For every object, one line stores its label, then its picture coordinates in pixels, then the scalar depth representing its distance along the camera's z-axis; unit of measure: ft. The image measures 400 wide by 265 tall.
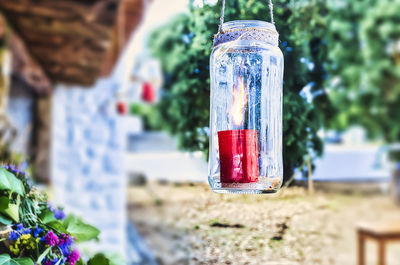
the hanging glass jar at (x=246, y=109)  1.70
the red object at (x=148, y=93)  15.38
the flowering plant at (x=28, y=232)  1.76
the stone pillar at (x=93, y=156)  13.17
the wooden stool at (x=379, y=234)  7.06
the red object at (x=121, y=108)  13.83
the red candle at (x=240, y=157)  1.69
